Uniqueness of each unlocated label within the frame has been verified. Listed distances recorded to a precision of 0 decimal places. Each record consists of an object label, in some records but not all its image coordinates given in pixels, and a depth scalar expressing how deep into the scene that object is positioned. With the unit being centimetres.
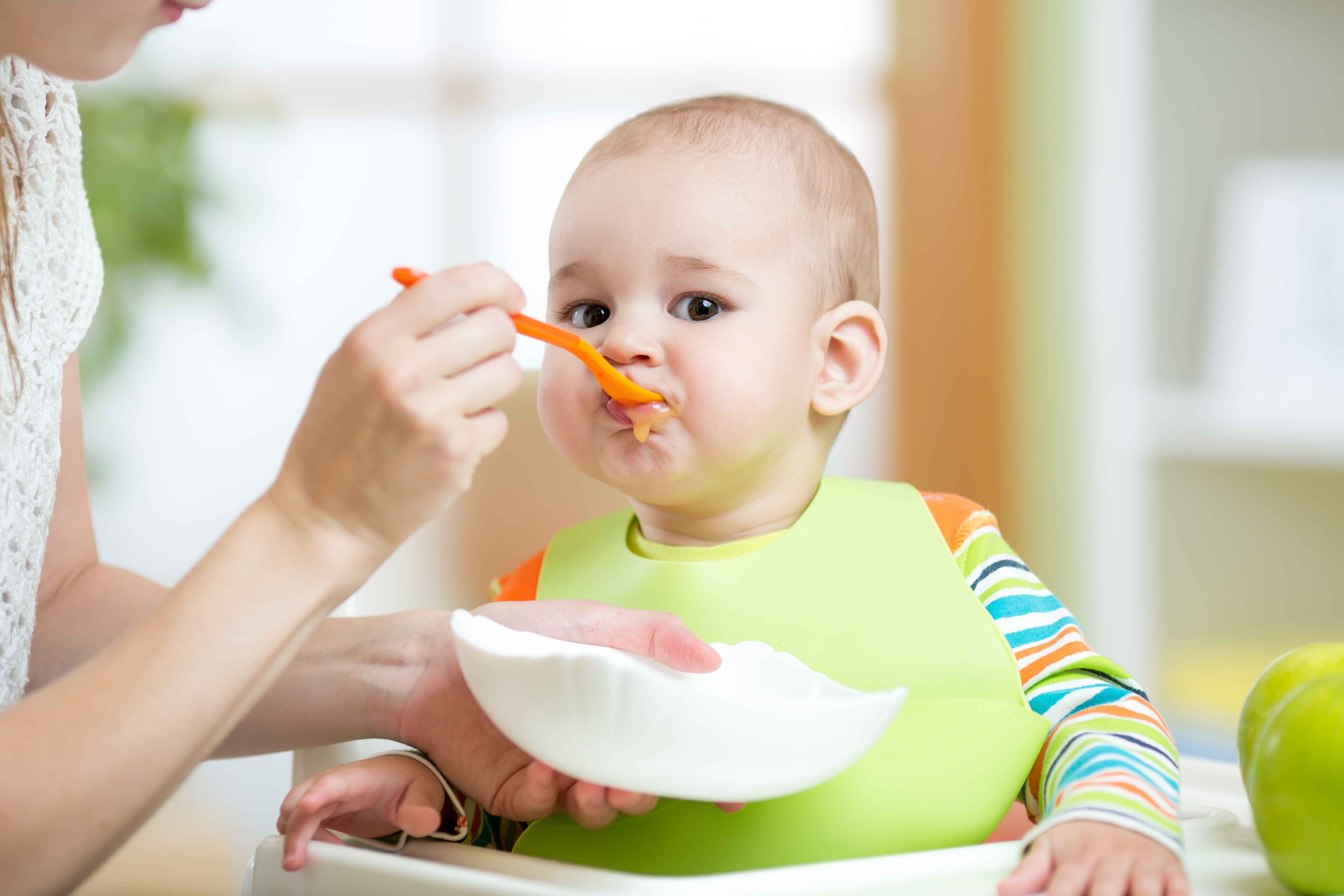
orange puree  119
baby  112
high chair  106
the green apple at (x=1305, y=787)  105
